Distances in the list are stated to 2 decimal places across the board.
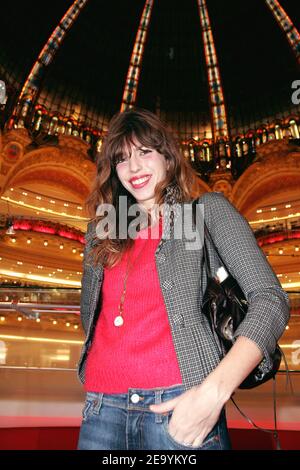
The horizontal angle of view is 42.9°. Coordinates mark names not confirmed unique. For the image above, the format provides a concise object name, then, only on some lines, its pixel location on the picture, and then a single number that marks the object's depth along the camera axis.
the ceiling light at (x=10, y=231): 14.66
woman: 0.92
